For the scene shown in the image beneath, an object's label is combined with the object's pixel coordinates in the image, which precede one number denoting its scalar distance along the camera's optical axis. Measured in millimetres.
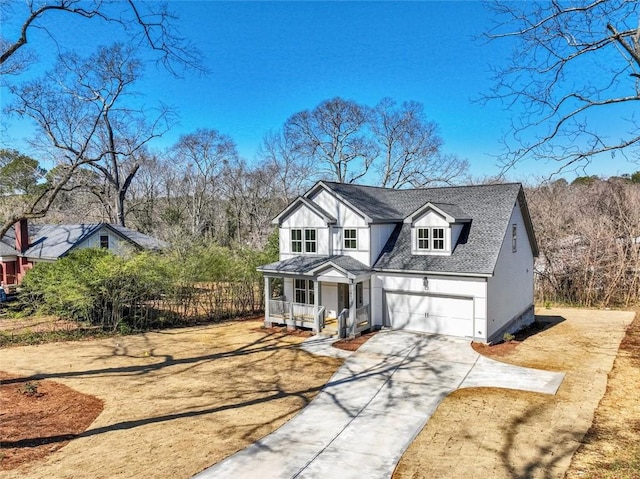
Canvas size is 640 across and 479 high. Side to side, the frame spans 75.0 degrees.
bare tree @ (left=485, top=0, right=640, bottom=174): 6711
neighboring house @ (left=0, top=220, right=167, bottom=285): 28094
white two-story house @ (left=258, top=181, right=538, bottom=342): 16641
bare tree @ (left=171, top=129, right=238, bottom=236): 43500
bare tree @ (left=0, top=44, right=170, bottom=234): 17800
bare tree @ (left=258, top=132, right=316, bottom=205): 41750
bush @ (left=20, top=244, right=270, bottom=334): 18391
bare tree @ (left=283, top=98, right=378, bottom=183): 39656
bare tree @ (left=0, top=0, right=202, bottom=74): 10641
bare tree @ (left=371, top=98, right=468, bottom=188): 39844
